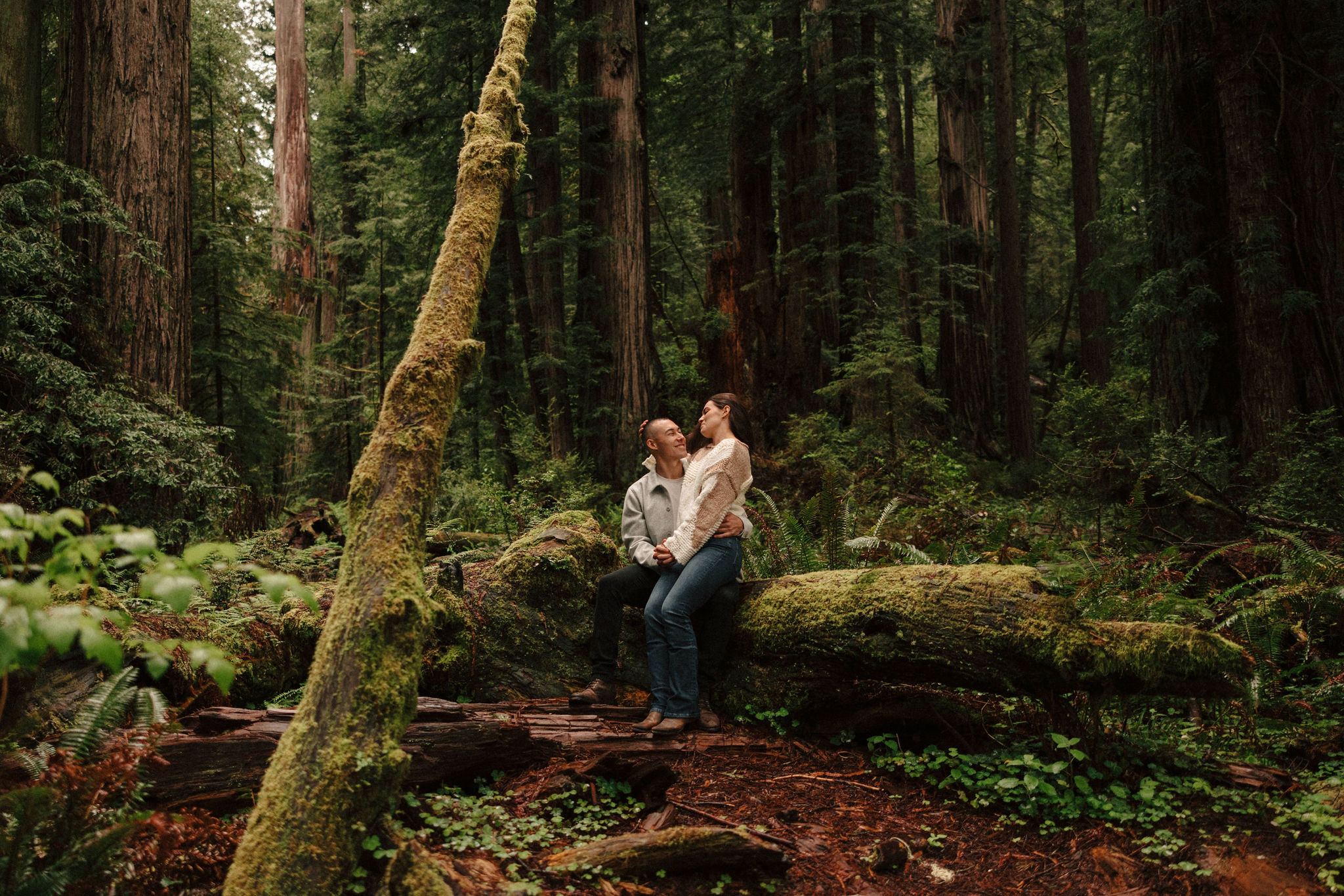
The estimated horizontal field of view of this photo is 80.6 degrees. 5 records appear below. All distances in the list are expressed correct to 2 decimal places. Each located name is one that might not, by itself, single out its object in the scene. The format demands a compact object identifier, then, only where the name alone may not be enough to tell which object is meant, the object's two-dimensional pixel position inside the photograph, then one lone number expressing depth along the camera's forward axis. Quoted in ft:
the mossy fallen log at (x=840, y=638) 14.43
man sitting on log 18.29
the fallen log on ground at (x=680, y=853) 12.05
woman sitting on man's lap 17.20
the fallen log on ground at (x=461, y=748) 12.32
